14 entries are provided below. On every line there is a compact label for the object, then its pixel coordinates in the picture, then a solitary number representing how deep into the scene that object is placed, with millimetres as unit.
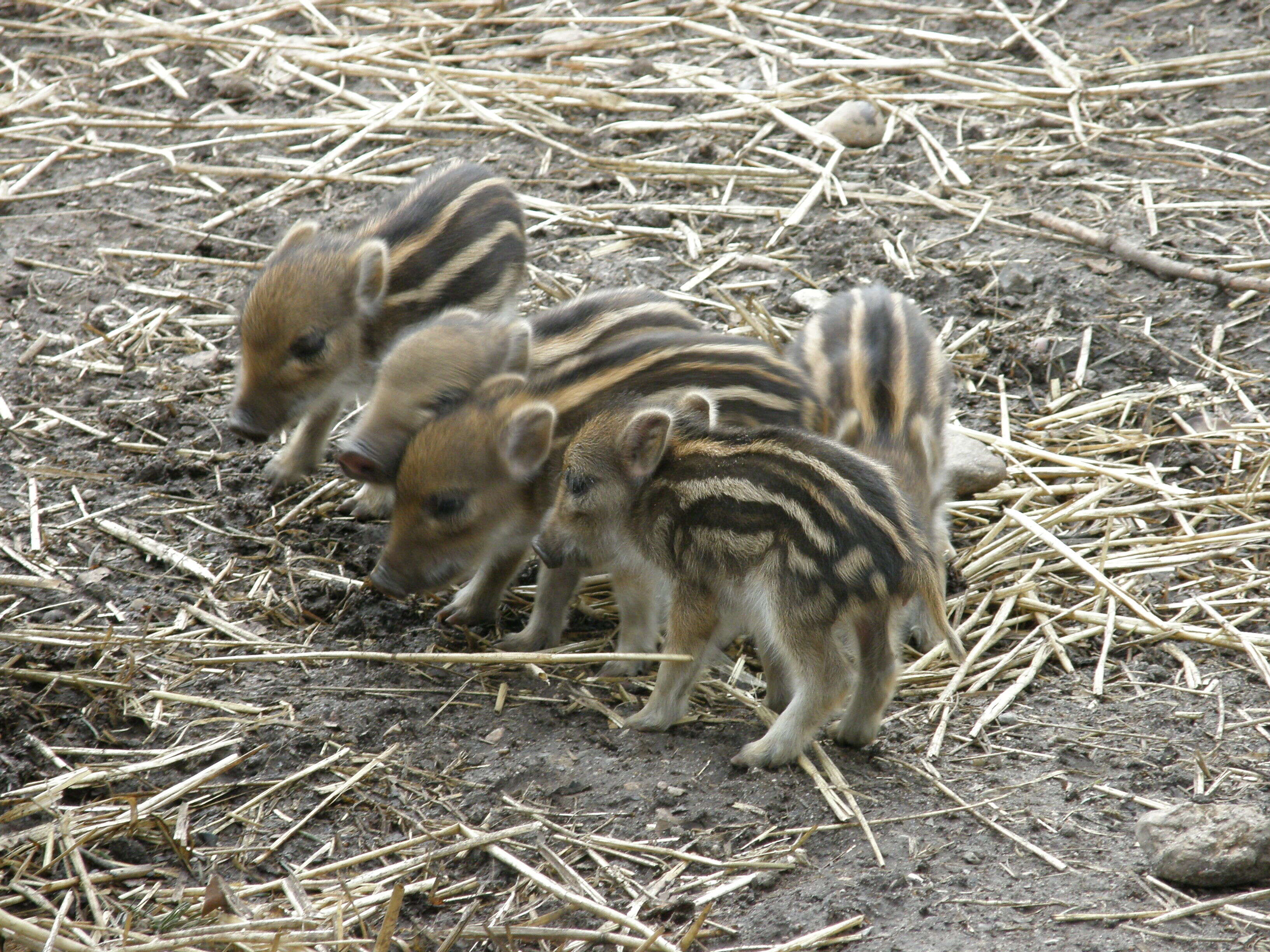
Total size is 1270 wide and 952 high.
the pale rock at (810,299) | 10516
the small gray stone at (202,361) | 9922
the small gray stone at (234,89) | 13516
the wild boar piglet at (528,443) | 7445
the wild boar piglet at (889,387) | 7734
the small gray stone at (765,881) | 5602
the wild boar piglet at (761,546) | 6242
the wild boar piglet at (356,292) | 8656
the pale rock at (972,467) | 8820
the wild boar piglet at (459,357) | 7809
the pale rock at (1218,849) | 5367
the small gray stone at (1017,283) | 10664
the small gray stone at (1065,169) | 12070
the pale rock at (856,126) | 12633
